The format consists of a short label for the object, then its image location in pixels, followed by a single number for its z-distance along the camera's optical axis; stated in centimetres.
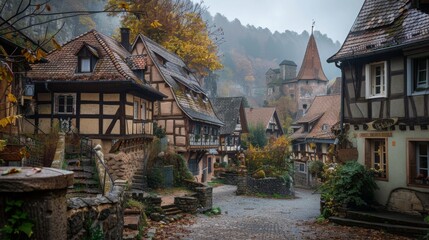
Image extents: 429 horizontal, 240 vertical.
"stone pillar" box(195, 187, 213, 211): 1841
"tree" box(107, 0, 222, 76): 3134
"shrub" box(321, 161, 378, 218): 1357
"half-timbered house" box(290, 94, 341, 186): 3631
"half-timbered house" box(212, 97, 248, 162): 3916
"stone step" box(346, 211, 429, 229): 1168
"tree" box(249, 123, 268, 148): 4506
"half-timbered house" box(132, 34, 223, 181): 2533
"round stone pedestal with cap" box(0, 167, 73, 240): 396
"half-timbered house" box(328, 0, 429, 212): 1259
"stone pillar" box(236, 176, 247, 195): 2862
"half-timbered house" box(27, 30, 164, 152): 1764
